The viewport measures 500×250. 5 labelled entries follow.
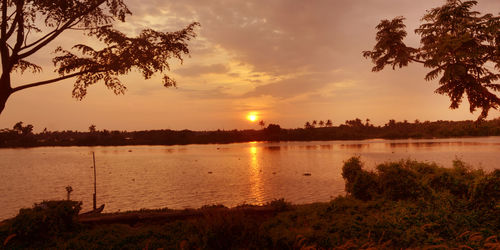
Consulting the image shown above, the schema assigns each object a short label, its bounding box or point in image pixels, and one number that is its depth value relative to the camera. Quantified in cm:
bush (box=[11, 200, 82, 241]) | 882
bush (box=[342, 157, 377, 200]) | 1344
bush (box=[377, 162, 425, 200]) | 1151
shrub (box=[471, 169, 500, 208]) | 996
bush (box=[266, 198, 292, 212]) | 1246
